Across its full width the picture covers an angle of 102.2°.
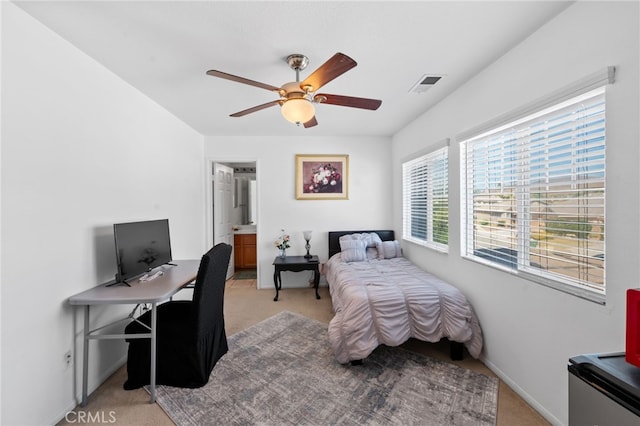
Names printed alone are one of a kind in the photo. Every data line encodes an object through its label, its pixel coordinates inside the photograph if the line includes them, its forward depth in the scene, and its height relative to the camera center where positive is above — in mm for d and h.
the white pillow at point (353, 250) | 3719 -632
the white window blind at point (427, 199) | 3001 +97
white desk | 1751 -608
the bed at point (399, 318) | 2195 -976
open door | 4406 +97
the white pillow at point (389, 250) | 3881 -646
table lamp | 4183 -481
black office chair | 1942 -1053
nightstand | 3898 -894
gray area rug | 1713 -1388
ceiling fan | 1610 +858
